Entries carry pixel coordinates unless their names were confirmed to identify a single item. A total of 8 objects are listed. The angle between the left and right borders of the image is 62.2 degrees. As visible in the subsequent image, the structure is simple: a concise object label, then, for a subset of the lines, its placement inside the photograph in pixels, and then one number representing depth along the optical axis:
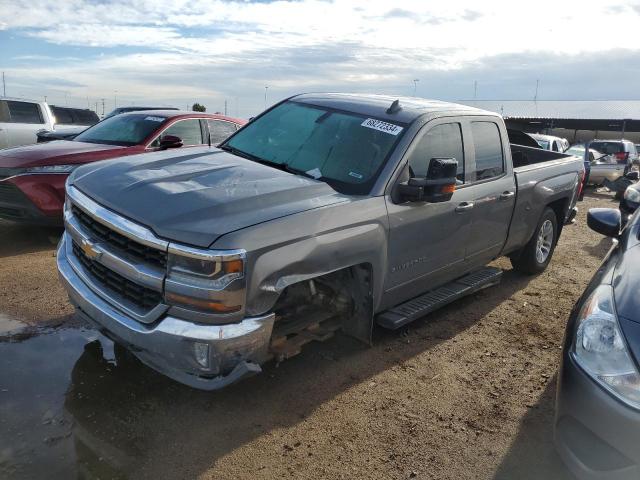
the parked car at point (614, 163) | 16.91
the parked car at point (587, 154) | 15.51
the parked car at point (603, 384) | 2.19
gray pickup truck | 2.76
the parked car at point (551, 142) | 14.67
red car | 5.96
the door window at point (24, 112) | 11.84
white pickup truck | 11.59
